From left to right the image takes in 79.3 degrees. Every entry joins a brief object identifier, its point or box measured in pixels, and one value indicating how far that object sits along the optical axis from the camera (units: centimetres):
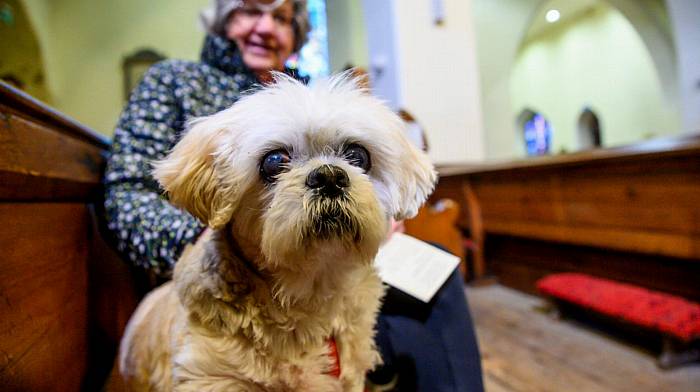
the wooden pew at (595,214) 149
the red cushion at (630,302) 135
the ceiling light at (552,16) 633
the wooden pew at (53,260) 54
